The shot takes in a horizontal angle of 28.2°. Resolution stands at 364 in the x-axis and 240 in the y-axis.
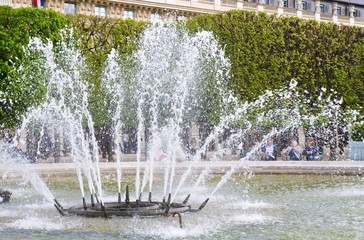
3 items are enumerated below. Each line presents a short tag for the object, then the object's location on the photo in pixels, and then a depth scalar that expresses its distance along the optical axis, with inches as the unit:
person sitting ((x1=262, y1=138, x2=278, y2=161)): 1313.4
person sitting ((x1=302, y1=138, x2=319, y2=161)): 1327.5
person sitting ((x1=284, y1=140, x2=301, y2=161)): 1293.1
